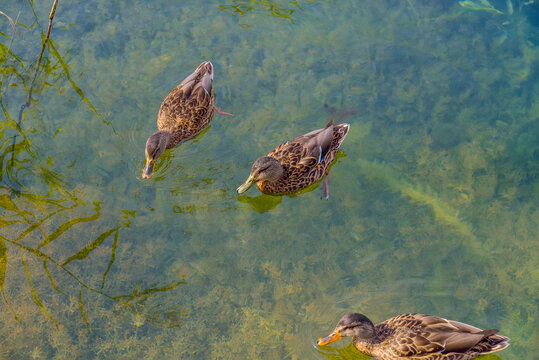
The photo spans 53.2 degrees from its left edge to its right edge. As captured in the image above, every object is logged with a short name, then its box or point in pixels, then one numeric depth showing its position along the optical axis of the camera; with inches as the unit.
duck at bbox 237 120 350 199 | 263.1
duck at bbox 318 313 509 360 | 212.2
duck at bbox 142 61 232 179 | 277.4
